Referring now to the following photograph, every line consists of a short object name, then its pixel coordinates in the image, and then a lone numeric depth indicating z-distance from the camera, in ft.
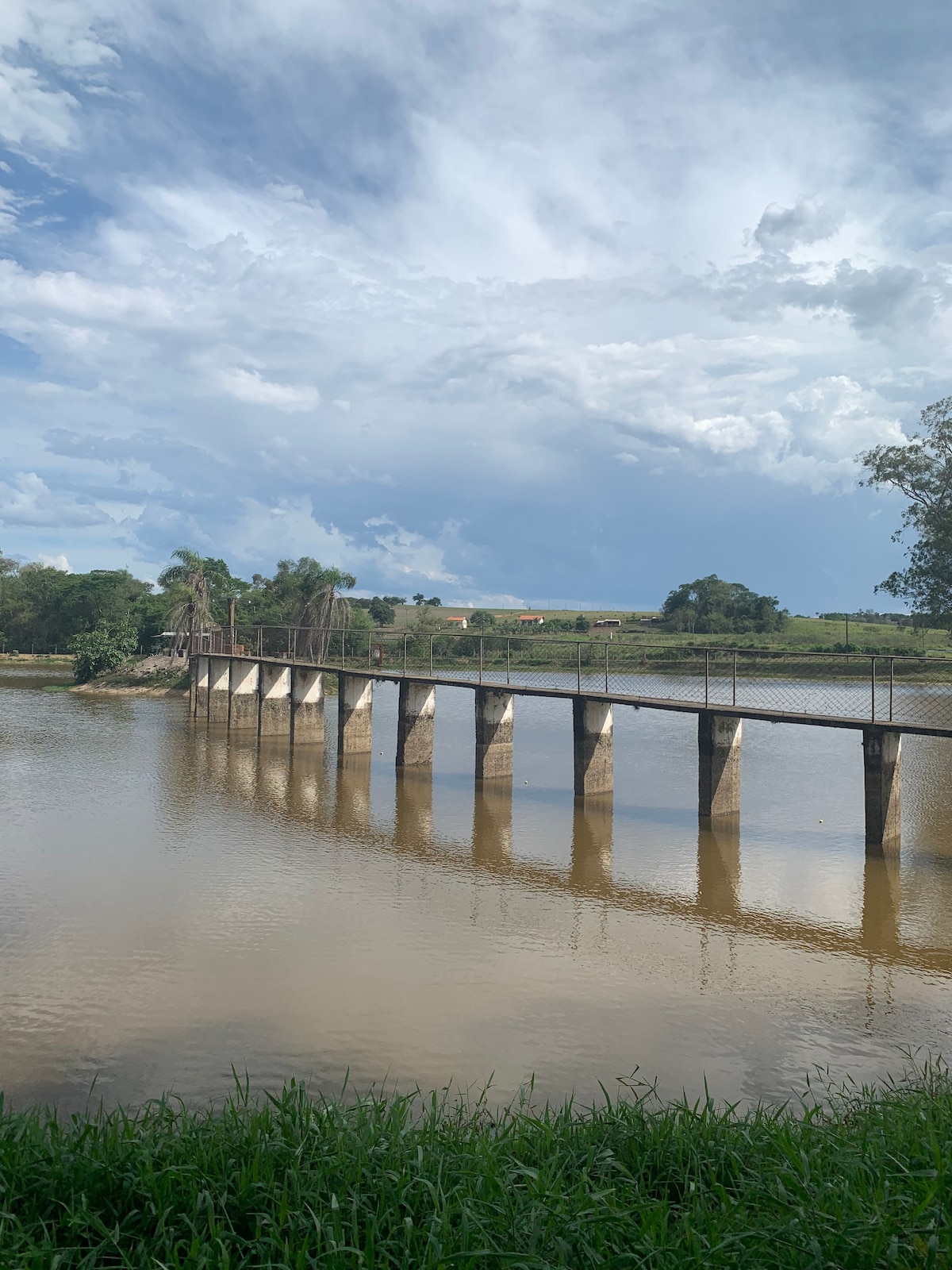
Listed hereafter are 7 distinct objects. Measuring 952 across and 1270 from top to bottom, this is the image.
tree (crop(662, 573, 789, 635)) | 227.81
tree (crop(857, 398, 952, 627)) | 122.21
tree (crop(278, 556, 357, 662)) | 143.64
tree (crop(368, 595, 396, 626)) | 286.66
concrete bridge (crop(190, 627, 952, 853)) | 53.52
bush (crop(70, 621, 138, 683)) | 172.04
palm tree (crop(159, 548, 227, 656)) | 156.15
